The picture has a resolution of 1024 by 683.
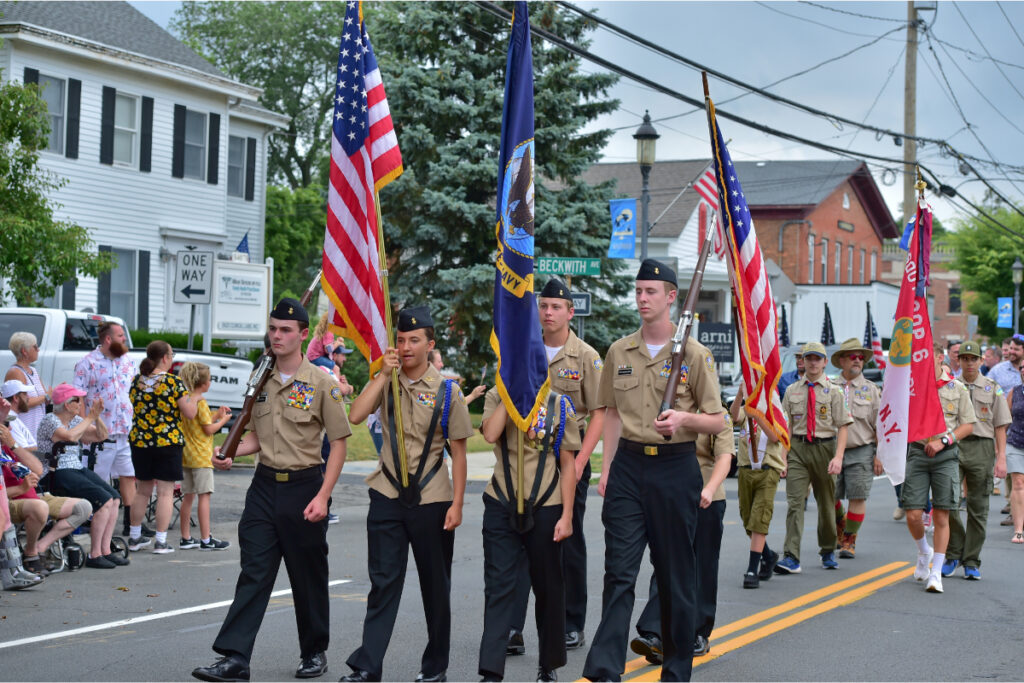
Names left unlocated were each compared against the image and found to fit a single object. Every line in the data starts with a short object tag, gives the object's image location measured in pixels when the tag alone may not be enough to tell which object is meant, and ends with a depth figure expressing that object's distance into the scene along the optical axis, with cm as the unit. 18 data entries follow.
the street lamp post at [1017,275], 4289
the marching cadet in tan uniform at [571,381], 757
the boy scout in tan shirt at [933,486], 1047
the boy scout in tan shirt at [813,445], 1105
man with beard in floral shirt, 1152
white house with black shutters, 2667
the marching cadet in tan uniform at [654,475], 636
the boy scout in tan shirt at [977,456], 1094
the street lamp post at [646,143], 2092
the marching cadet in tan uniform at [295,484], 674
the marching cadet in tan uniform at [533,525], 643
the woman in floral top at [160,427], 1158
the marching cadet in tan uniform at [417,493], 657
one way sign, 1839
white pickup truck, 1792
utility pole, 2834
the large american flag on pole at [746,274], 817
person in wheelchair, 1064
